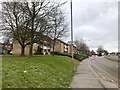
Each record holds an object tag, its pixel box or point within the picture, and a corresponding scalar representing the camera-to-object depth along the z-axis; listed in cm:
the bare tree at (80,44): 3487
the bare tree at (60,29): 1581
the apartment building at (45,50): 1208
